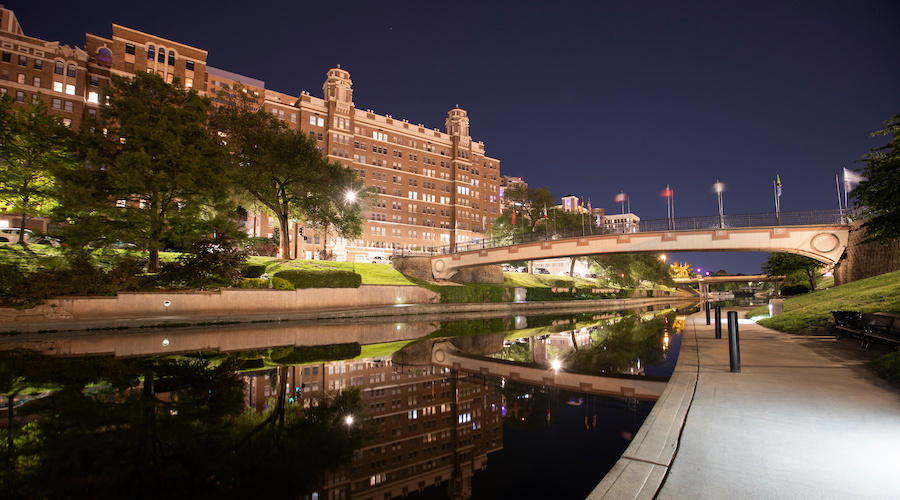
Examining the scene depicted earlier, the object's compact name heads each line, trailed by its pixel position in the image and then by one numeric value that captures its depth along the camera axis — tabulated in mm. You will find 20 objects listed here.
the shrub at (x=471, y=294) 41812
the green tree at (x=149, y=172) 25266
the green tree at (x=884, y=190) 15008
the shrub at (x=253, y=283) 27828
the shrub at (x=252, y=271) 30656
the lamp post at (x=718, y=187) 33938
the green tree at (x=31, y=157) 25125
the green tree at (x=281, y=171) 37812
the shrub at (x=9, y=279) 20317
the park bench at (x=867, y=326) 11320
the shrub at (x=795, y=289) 49038
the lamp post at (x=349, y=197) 43406
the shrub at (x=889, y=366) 8414
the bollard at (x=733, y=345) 9688
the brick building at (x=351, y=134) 66500
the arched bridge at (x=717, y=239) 26578
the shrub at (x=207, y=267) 26047
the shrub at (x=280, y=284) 28883
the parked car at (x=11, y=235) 38438
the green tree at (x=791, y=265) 45531
